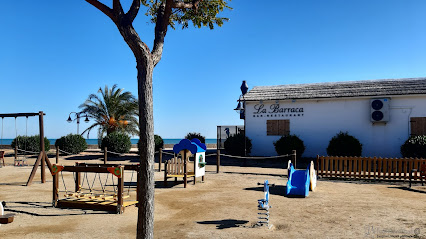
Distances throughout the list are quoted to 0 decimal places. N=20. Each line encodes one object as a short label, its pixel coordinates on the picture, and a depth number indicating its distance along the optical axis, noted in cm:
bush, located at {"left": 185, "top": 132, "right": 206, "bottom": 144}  2962
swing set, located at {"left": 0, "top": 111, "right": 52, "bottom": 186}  1343
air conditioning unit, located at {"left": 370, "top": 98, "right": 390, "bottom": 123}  2147
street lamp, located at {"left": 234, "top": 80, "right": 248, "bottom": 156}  2562
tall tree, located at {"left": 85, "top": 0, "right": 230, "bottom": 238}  469
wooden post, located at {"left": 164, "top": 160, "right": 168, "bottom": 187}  1285
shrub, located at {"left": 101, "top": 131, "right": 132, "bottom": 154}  2644
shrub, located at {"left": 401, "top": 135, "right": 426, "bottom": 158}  1880
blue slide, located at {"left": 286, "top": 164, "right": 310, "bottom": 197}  1059
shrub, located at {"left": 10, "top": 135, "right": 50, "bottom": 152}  2853
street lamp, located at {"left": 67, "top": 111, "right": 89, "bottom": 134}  3338
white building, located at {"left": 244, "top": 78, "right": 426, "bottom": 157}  2142
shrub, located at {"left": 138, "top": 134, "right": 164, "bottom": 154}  2827
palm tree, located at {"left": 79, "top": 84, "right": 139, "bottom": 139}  3191
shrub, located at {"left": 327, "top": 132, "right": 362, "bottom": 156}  2094
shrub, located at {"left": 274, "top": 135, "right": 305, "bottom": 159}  2209
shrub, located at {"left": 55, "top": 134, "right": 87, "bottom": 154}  2781
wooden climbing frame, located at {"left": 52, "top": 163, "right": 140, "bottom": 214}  860
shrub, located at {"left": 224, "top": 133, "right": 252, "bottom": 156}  2403
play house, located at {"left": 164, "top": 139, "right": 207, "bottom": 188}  1320
